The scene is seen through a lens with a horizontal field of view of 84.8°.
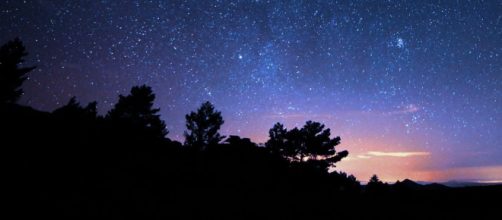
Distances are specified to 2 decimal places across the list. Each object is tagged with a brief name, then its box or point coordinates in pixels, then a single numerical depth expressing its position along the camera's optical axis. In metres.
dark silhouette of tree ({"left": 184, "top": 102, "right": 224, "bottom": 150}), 36.03
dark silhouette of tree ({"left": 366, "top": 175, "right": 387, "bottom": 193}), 28.02
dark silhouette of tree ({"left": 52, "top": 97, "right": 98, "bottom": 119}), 30.12
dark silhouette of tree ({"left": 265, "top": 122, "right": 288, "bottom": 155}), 35.06
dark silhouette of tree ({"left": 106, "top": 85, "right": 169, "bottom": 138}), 33.25
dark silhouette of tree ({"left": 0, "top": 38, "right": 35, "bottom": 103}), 31.08
